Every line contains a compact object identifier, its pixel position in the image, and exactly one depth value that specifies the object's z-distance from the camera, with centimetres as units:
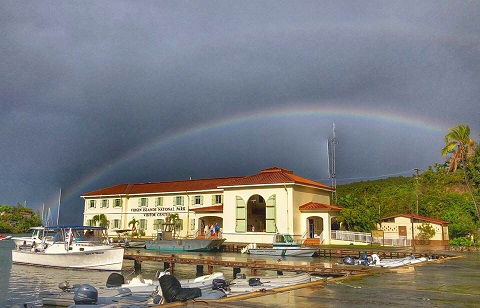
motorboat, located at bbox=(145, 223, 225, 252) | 4350
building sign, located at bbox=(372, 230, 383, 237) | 4494
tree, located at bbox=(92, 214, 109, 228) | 6050
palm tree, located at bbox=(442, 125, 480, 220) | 4941
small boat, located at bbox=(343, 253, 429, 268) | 2432
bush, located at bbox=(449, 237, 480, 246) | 4040
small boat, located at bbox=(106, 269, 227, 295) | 1781
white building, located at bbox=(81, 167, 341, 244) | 4550
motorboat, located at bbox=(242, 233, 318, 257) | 3728
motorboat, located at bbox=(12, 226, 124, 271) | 2947
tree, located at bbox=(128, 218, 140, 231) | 5803
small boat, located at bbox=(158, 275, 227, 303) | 1159
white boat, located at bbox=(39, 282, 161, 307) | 1359
